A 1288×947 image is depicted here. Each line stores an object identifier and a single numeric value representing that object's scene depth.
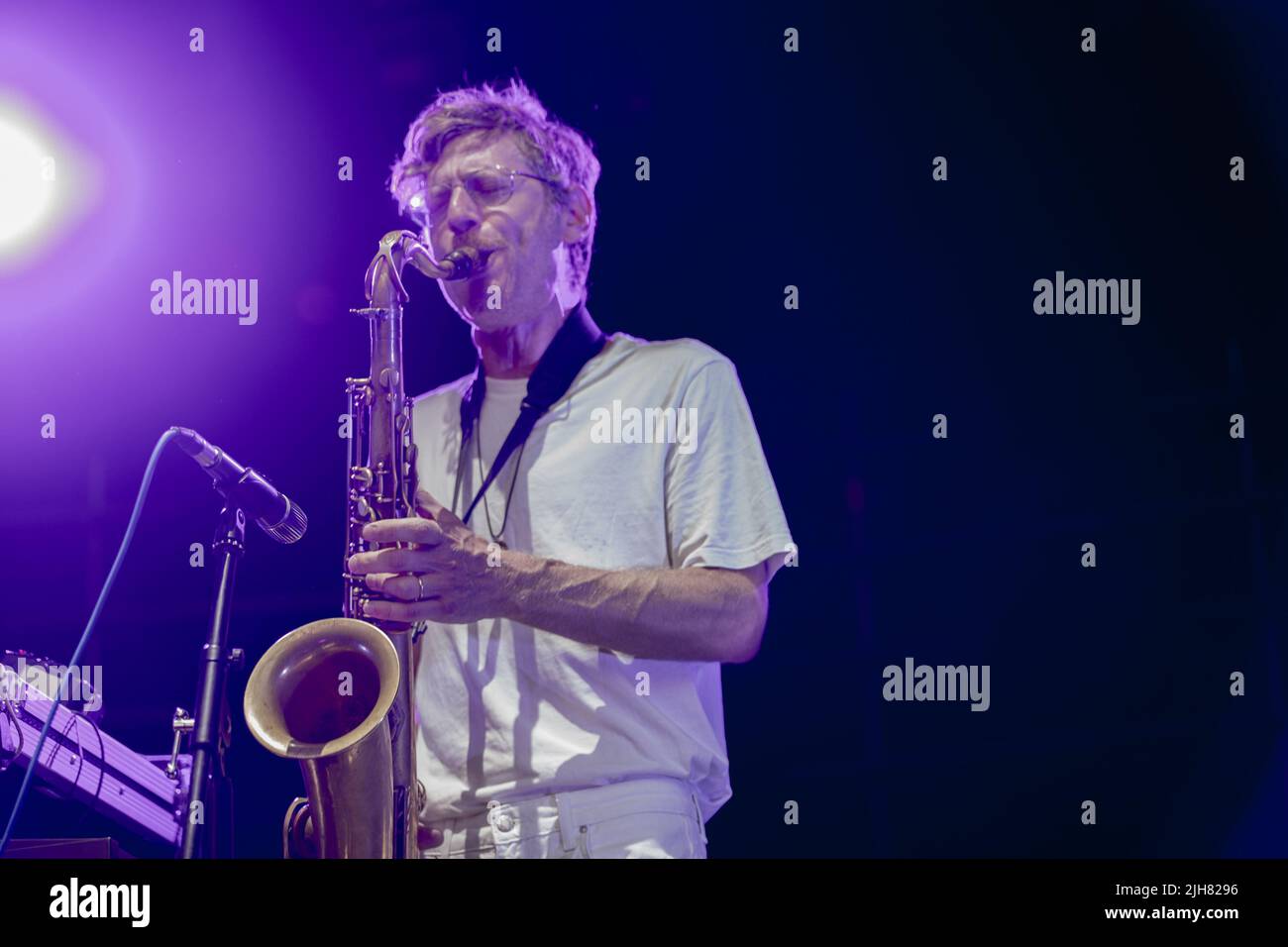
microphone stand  2.53
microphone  2.68
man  2.47
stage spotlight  3.03
